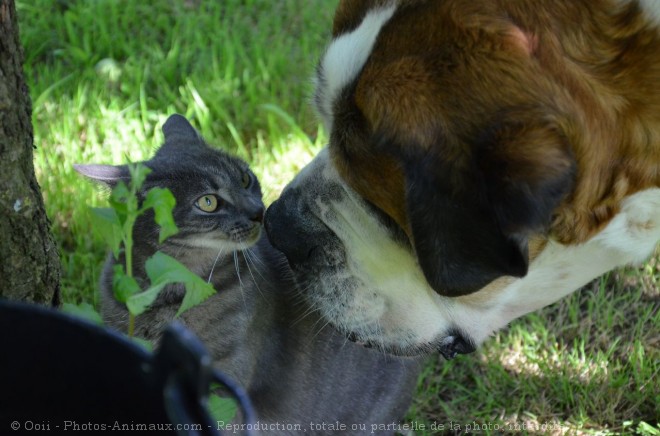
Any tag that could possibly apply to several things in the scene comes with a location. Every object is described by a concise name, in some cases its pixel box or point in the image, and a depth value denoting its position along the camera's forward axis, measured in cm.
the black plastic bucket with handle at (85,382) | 64
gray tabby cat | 102
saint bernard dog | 79
